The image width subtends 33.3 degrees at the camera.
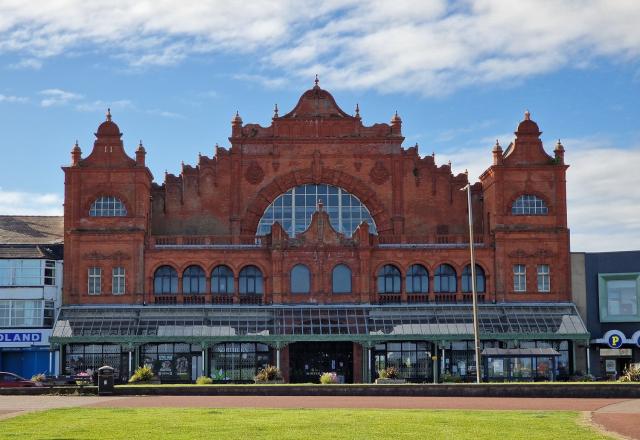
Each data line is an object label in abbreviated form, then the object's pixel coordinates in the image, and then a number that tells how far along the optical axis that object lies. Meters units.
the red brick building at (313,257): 66.62
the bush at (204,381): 57.62
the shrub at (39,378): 57.25
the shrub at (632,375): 52.08
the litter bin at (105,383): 47.84
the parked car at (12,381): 54.53
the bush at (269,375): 58.69
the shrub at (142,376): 58.22
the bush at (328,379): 56.41
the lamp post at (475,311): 54.47
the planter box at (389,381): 55.98
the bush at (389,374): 59.29
